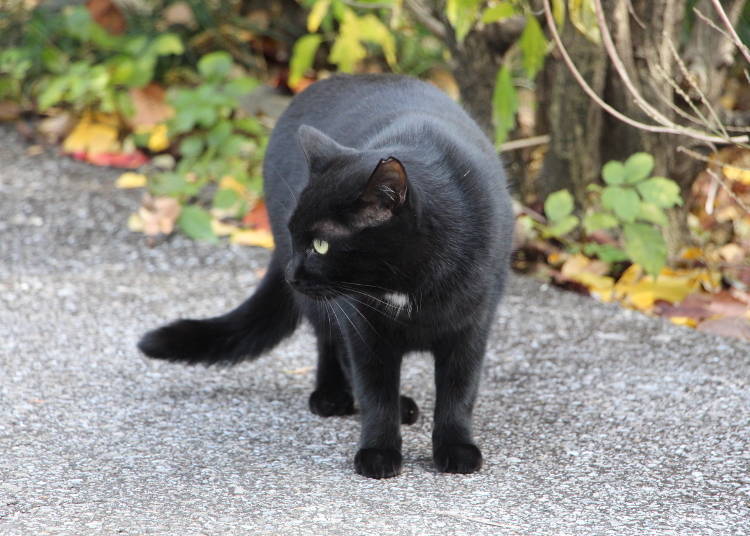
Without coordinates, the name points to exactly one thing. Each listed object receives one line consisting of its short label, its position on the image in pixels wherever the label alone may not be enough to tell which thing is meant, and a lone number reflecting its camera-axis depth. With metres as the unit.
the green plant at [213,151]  9.50
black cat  4.77
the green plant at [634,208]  7.64
